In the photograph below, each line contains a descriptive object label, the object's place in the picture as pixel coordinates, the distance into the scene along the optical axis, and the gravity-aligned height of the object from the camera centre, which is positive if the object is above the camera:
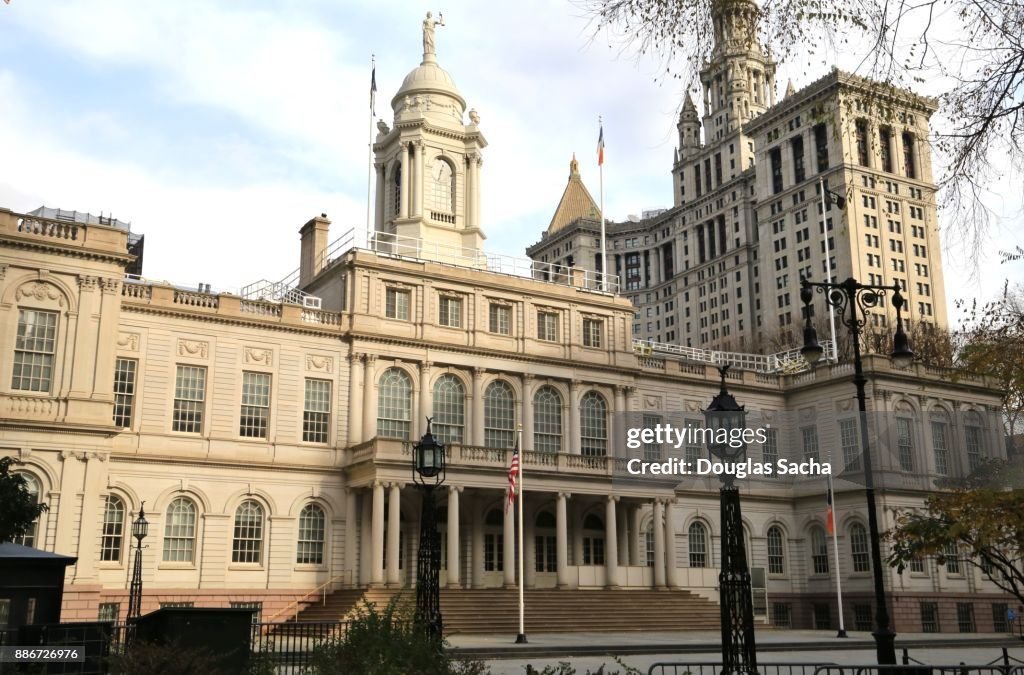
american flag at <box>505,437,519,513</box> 38.84 +3.96
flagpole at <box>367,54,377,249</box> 51.56 +23.46
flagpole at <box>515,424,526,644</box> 33.95 -1.88
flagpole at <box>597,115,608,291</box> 54.97 +22.24
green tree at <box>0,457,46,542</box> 25.16 +1.77
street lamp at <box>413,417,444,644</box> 19.66 +0.78
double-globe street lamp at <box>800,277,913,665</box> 18.84 +4.65
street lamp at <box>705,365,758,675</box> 13.15 -0.19
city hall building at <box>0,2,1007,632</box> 38.19 +6.84
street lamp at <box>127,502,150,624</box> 34.75 +0.18
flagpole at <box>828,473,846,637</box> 42.37 -0.66
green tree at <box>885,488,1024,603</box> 13.82 +0.66
